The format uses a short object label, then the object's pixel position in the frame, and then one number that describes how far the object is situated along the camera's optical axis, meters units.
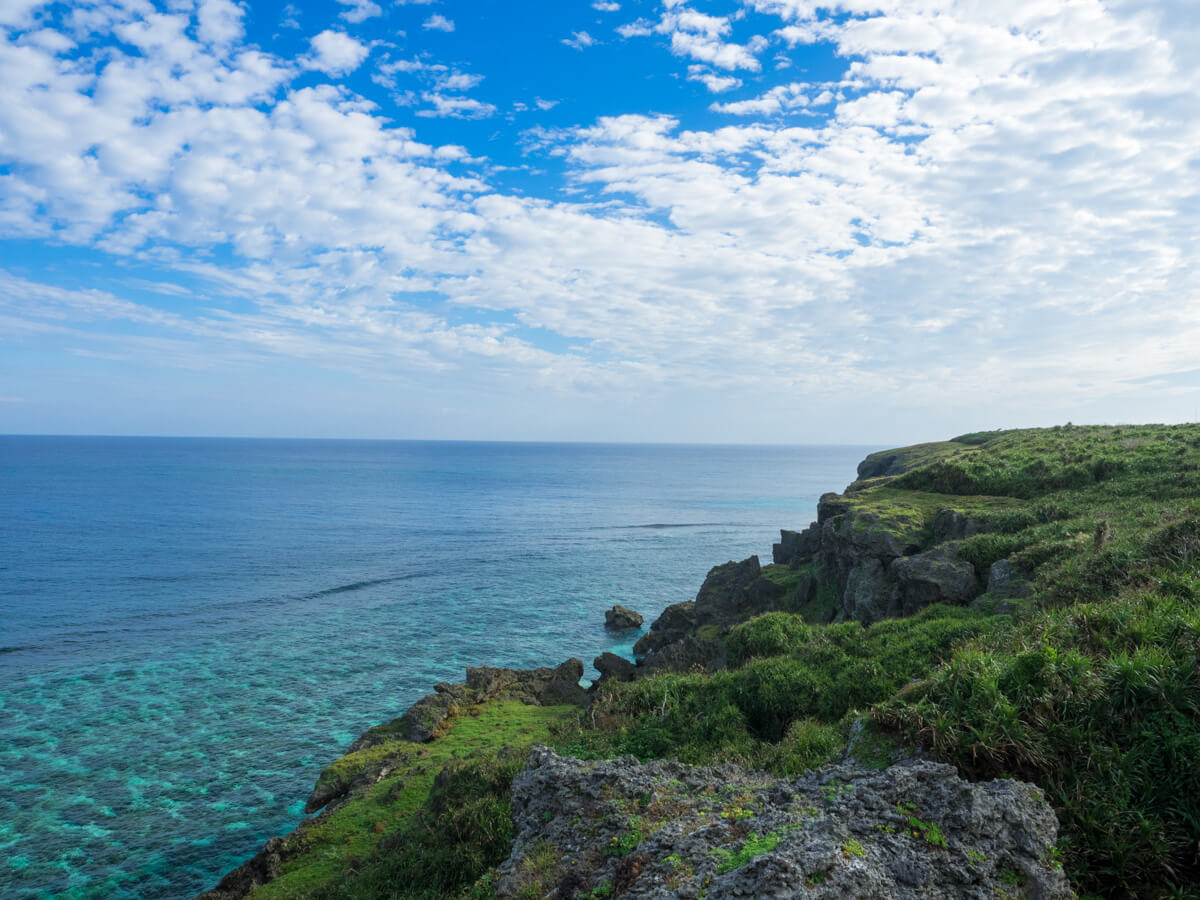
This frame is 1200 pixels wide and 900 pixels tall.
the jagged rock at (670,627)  48.22
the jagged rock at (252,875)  19.62
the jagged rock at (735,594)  47.41
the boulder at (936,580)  26.28
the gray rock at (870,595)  30.14
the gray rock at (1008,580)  22.91
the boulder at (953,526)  31.75
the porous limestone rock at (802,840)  7.63
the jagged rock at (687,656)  33.91
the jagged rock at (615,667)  39.22
